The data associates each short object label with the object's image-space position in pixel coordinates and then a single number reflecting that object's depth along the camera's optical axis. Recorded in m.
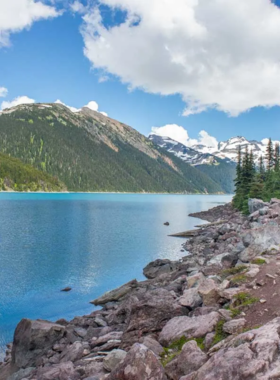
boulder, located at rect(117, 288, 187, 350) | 13.75
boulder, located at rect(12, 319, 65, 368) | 16.11
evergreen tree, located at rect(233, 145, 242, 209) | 83.31
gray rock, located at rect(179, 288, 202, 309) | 15.07
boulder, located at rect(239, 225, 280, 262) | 21.36
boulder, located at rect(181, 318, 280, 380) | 7.23
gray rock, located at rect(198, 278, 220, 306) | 14.47
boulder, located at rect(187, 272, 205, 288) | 19.47
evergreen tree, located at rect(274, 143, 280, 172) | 78.94
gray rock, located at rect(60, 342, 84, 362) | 14.12
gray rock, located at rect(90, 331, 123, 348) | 14.98
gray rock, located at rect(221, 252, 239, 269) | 22.90
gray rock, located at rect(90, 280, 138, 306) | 26.14
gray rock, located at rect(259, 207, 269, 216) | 44.53
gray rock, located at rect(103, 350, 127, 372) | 11.12
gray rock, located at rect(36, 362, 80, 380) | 11.91
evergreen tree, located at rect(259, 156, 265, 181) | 99.41
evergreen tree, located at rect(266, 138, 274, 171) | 93.94
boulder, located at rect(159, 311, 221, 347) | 11.56
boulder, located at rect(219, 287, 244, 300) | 14.00
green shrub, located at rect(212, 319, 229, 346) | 10.37
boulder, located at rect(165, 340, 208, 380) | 9.07
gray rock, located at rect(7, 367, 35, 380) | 14.42
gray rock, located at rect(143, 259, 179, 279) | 33.81
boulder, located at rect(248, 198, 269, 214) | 54.33
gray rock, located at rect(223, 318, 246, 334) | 10.69
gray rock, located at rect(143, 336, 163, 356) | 11.33
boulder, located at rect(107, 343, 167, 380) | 8.77
